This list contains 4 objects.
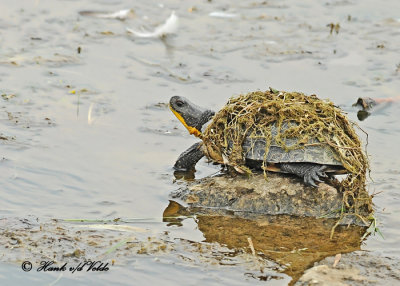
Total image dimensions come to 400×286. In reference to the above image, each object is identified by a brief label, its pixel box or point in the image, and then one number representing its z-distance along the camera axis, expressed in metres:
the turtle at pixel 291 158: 11.78
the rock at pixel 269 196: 12.14
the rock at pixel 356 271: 10.00
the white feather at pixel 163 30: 21.86
